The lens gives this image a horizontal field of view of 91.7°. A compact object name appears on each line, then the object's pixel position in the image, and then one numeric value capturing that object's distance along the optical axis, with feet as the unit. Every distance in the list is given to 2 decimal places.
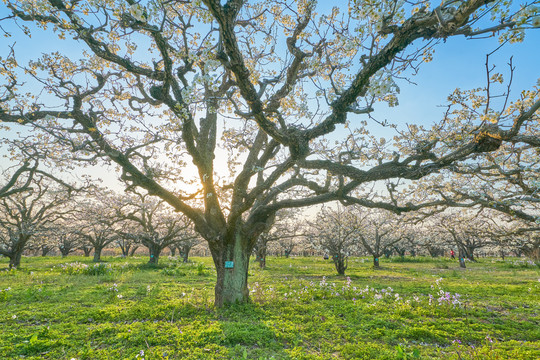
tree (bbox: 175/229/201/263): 101.80
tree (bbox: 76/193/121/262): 65.47
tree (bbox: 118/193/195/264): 67.31
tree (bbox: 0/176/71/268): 58.07
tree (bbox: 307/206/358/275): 59.06
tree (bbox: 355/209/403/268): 73.12
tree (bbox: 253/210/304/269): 70.74
